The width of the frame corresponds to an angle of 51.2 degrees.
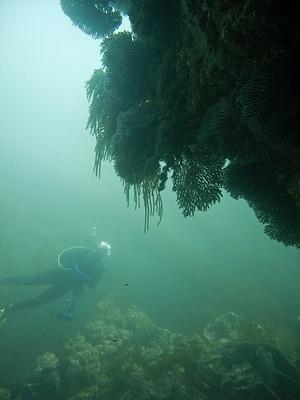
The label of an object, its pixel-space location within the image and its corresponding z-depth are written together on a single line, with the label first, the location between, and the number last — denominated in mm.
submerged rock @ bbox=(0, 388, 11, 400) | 11977
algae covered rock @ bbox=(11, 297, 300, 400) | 10414
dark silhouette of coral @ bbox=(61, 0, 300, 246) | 2328
